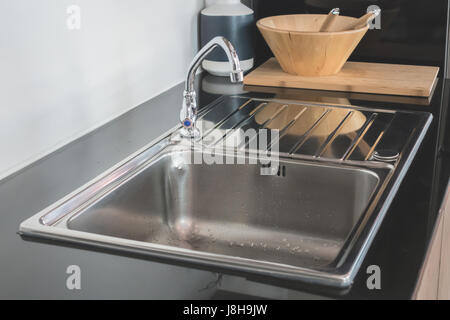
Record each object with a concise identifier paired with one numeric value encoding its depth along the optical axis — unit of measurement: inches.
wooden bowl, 71.4
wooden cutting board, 71.8
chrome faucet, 51.4
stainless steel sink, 52.1
